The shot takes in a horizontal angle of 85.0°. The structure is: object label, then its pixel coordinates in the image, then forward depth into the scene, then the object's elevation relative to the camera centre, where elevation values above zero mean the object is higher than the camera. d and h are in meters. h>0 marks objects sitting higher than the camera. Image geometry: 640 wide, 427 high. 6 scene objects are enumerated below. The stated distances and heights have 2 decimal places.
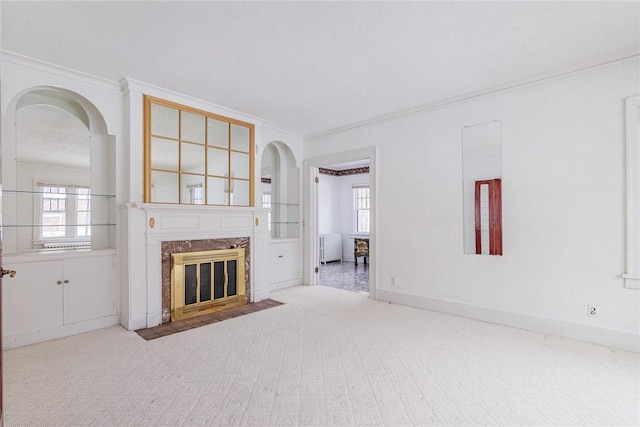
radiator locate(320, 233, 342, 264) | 8.43 -0.71
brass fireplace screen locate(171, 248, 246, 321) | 3.93 -0.75
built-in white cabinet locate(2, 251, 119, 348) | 3.12 -0.72
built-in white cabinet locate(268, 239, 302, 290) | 5.40 -0.71
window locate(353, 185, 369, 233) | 8.78 +0.24
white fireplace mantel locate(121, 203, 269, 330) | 3.59 -0.20
